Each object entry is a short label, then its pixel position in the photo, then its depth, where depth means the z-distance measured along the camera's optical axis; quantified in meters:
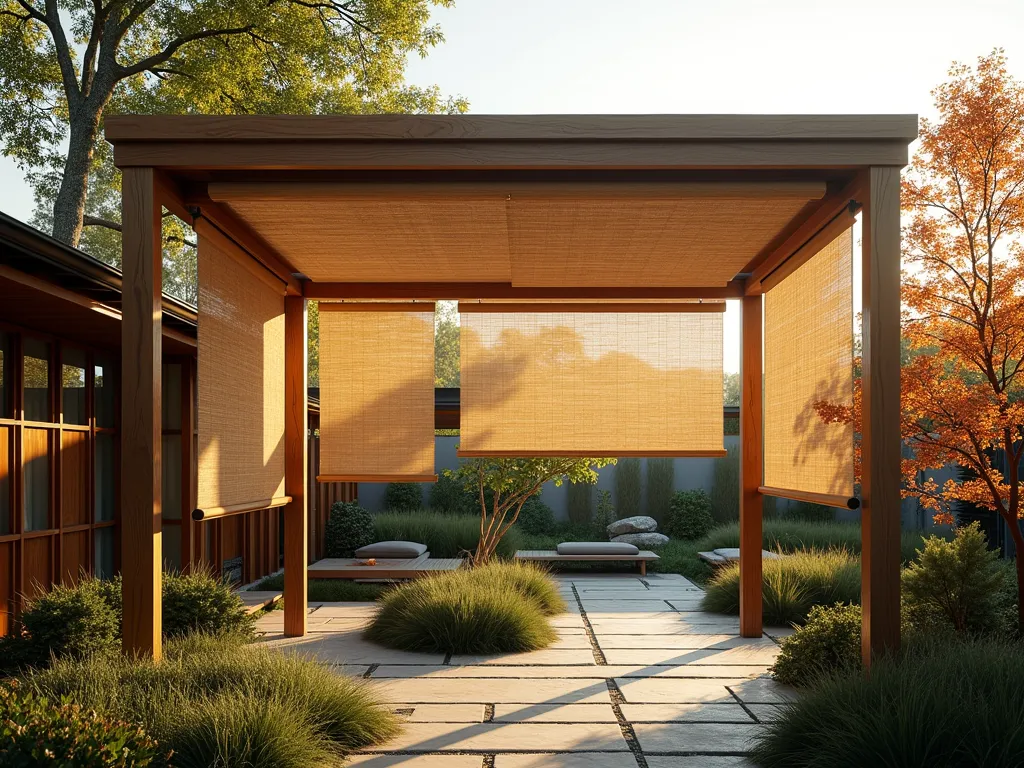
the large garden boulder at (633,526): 15.15
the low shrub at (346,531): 12.52
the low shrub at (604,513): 16.55
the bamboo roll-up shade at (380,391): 7.37
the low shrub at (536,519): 16.34
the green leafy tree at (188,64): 13.91
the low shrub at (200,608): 5.85
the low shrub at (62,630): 5.22
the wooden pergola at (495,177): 4.13
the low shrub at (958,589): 5.43
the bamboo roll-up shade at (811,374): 4.71
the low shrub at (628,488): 16.91
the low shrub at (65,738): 2.58
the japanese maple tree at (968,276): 5.86
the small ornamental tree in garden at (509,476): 10.06
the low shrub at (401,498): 16.25
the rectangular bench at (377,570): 10.01
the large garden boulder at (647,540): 14.21
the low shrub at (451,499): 16.23
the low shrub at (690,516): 16.09
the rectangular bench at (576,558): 11.77
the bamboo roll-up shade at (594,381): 7.22
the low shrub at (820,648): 5.11
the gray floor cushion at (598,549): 11.80
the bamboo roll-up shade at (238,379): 4.99
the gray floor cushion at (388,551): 11.00
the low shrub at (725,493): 16.72
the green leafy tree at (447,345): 45.96
